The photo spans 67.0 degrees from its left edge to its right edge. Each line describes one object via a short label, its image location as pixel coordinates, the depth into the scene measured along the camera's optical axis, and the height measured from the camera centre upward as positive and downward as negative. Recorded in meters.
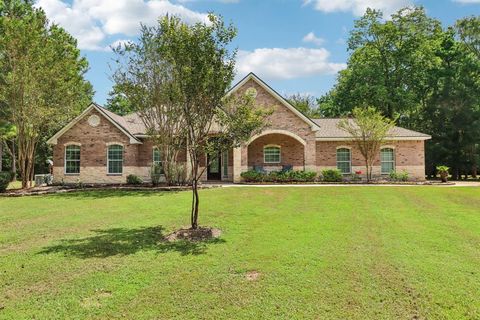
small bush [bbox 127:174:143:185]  23.27 -0.68
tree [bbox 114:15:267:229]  9.03 +2.04
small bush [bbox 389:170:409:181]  24.88 -0.61
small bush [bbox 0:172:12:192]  19.91 -0.63
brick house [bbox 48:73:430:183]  24.47 +1.29
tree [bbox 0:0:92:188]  20.14 +5.13
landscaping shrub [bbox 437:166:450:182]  24.75 -0.35
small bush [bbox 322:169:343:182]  23.98 -0.50
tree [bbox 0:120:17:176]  24.21 +2.66
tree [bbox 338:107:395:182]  23.03 +2.28
